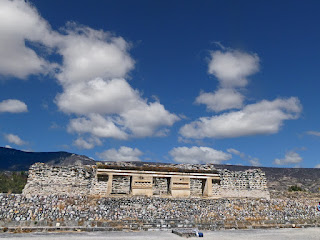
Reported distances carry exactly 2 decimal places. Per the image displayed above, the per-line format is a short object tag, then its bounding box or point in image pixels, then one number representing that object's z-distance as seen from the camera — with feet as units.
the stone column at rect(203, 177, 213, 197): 61.16
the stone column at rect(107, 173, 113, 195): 54.92
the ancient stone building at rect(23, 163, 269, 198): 56.34
